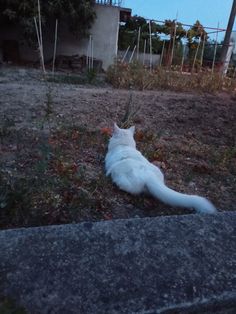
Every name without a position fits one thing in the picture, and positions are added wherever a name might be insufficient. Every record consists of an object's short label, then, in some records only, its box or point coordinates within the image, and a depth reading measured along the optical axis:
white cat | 1.33
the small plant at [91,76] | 4.58
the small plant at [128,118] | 2.61
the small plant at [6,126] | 2.06
